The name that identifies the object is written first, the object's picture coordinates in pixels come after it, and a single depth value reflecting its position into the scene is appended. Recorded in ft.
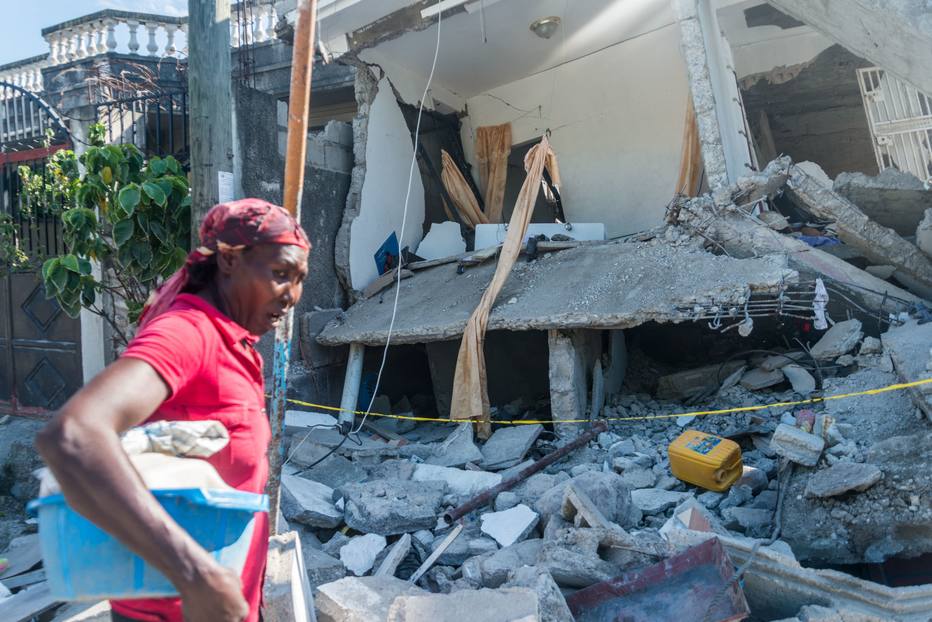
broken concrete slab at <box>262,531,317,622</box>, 8.56
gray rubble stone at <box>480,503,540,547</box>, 13.00
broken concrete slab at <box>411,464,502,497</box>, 16.02
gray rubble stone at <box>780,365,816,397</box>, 19.16
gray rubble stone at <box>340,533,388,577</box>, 12.82
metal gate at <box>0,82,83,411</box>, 25.53
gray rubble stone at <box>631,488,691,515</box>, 14.01
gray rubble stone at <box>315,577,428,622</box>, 9.59
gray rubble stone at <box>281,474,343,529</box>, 14.29
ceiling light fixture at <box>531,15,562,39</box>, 27.40
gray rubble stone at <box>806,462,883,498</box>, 11.30
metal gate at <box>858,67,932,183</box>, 24.85
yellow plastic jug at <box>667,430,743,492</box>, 14.29
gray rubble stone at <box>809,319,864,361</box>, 18.76
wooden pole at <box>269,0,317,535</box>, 9.02
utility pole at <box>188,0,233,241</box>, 14.42
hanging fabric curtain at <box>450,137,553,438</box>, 20.39
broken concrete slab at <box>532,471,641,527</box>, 12.93
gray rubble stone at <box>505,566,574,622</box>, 9.09
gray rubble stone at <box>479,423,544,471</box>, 17.98
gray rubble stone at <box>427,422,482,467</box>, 18.38
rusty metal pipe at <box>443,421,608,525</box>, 14.45
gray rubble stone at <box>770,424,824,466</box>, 12.81
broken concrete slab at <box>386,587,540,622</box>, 8.46
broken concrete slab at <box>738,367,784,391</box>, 20.18
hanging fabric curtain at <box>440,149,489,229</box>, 30.66
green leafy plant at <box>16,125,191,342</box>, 17.97
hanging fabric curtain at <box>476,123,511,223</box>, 32.92
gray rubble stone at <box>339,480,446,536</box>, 13.88
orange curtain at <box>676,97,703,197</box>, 26.63
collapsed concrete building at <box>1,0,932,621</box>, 11.43
